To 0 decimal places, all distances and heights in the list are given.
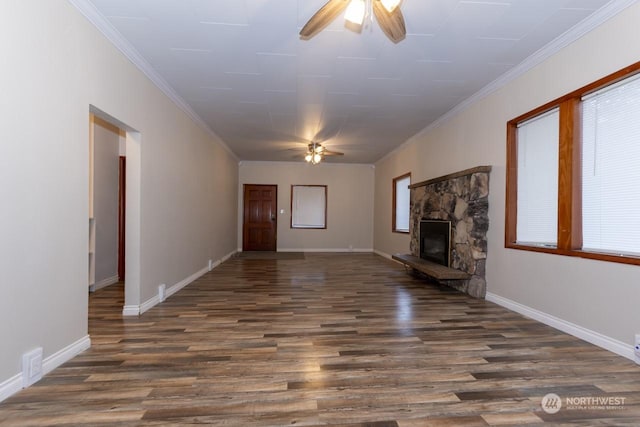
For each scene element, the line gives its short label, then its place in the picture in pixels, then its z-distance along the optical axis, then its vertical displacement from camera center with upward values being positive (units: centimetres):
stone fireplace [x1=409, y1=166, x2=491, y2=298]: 400 -5
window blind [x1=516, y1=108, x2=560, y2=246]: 310 +34
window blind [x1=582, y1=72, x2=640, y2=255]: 238 +36
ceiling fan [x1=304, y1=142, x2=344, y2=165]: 645 +121
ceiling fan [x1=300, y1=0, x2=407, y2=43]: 200 +130
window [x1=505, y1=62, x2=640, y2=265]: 241 +36
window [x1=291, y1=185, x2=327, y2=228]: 948 +12
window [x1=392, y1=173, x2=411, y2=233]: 715 +18
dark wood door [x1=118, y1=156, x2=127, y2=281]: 495 -20
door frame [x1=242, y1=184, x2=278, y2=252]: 912 +2
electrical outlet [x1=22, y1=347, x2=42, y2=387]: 185 -94
